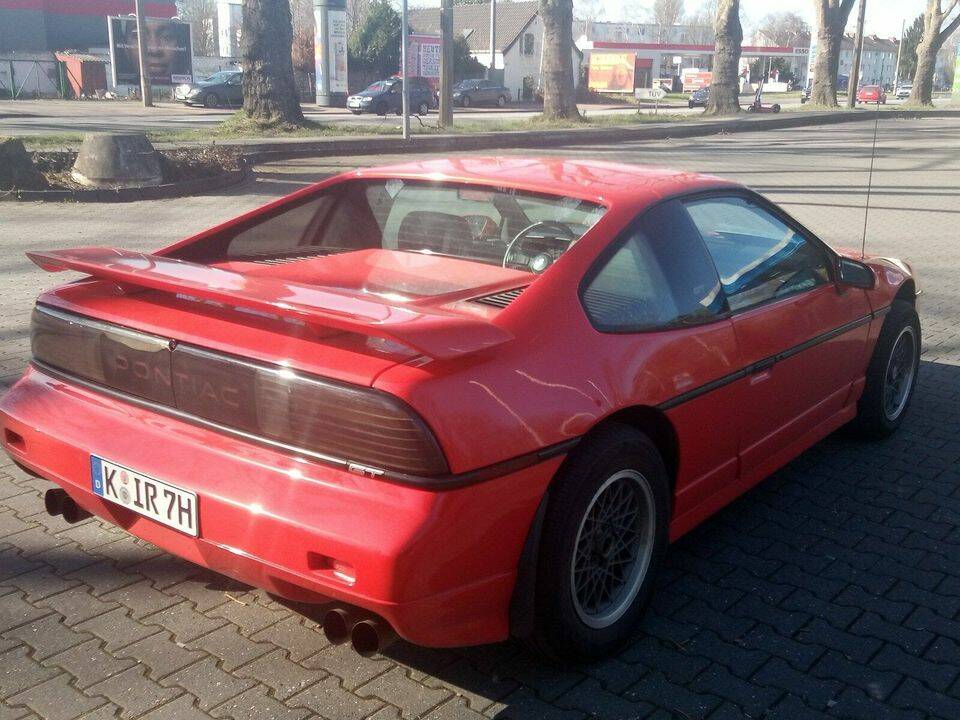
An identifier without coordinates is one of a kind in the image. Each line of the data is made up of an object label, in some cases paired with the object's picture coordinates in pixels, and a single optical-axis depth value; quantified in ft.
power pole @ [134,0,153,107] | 111.24
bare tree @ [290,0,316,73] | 171.83
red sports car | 8.25
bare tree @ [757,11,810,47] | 469.98
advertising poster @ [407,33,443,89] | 144.46
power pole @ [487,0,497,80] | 183.42
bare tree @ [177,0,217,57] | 285.64
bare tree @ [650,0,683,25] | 498.69
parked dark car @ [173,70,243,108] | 132.36
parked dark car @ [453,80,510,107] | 167.12
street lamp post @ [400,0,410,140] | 59.52
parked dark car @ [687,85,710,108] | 183.88
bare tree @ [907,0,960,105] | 169.07
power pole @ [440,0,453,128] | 83.36
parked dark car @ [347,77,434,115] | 135.44
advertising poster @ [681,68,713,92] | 234.38
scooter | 142.20
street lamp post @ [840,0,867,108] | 145.38
